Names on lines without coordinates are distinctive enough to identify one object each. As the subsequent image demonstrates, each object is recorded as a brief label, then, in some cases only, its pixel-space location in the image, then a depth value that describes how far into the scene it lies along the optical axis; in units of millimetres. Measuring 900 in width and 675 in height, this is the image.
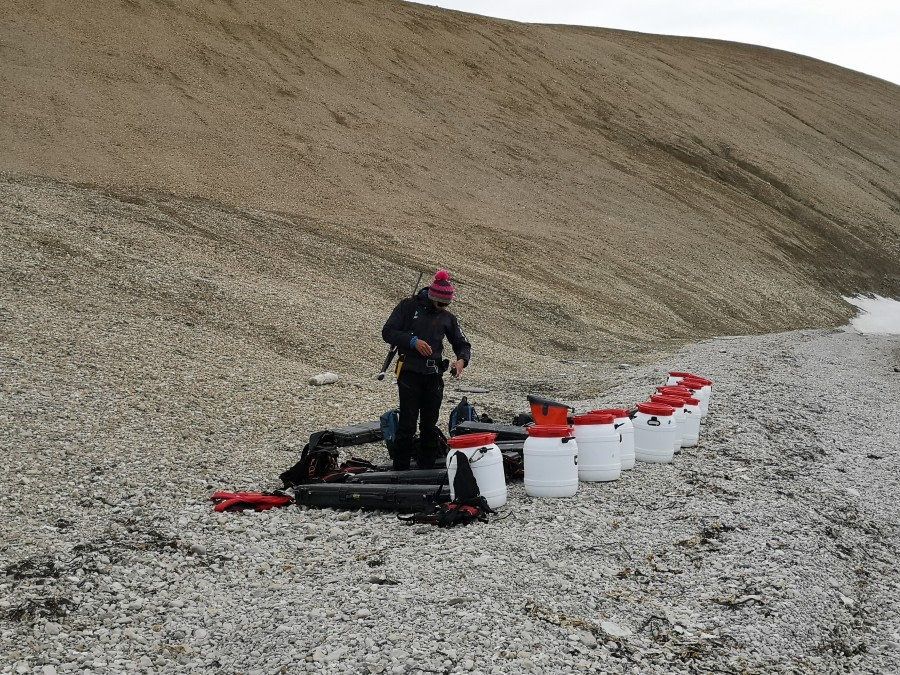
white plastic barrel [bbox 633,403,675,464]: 8359
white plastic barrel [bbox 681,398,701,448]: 9023
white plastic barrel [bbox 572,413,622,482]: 7621
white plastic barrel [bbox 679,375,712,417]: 10055
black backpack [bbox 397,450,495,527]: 6617
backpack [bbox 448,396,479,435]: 9242
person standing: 7734
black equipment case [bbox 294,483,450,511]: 6871
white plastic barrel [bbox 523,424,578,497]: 7160
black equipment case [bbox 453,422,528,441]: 8623
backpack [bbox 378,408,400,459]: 8292
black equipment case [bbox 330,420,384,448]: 8969
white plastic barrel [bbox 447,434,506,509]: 6770
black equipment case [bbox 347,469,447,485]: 7410
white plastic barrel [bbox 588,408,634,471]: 7961
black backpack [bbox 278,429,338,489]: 7613
